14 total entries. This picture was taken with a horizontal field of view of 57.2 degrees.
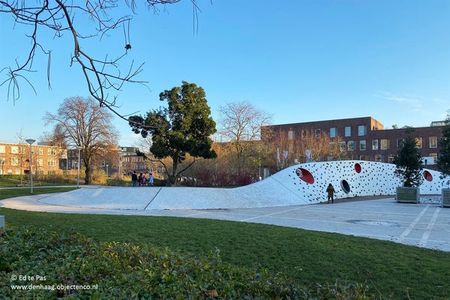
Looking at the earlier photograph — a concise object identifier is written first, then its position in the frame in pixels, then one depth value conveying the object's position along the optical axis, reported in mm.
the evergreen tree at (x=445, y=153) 28812
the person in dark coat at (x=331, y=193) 27419
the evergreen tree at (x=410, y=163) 30062
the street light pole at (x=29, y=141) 32719
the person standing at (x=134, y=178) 36844
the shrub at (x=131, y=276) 3395
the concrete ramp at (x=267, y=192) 22188
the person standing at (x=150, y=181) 33469
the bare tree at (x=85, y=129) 49656
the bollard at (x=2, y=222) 8005
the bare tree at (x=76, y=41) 3254
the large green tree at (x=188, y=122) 26688
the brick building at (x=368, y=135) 75125
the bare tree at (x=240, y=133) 50969
